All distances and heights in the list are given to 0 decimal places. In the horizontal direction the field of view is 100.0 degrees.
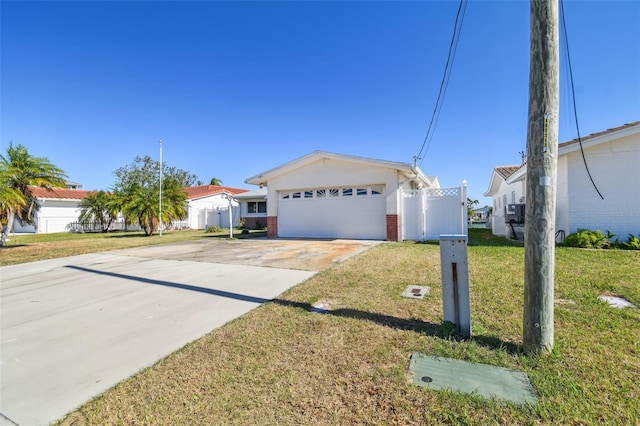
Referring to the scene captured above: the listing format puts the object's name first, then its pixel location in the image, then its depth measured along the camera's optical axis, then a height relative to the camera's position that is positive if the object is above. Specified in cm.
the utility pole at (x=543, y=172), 253 +38
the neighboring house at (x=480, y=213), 4941 +9
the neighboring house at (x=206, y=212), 2655 +75
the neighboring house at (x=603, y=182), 884 +96
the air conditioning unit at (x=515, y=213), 1152 -2
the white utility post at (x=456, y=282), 302 -78
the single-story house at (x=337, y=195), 1188 +107
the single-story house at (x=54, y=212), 2430 +98
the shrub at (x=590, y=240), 857 -93
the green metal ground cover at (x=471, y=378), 208 -140
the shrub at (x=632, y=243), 819 -104
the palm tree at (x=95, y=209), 2400 +116
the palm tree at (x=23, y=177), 1116 +223
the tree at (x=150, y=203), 1861 +133
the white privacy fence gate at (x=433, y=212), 1091 +8
